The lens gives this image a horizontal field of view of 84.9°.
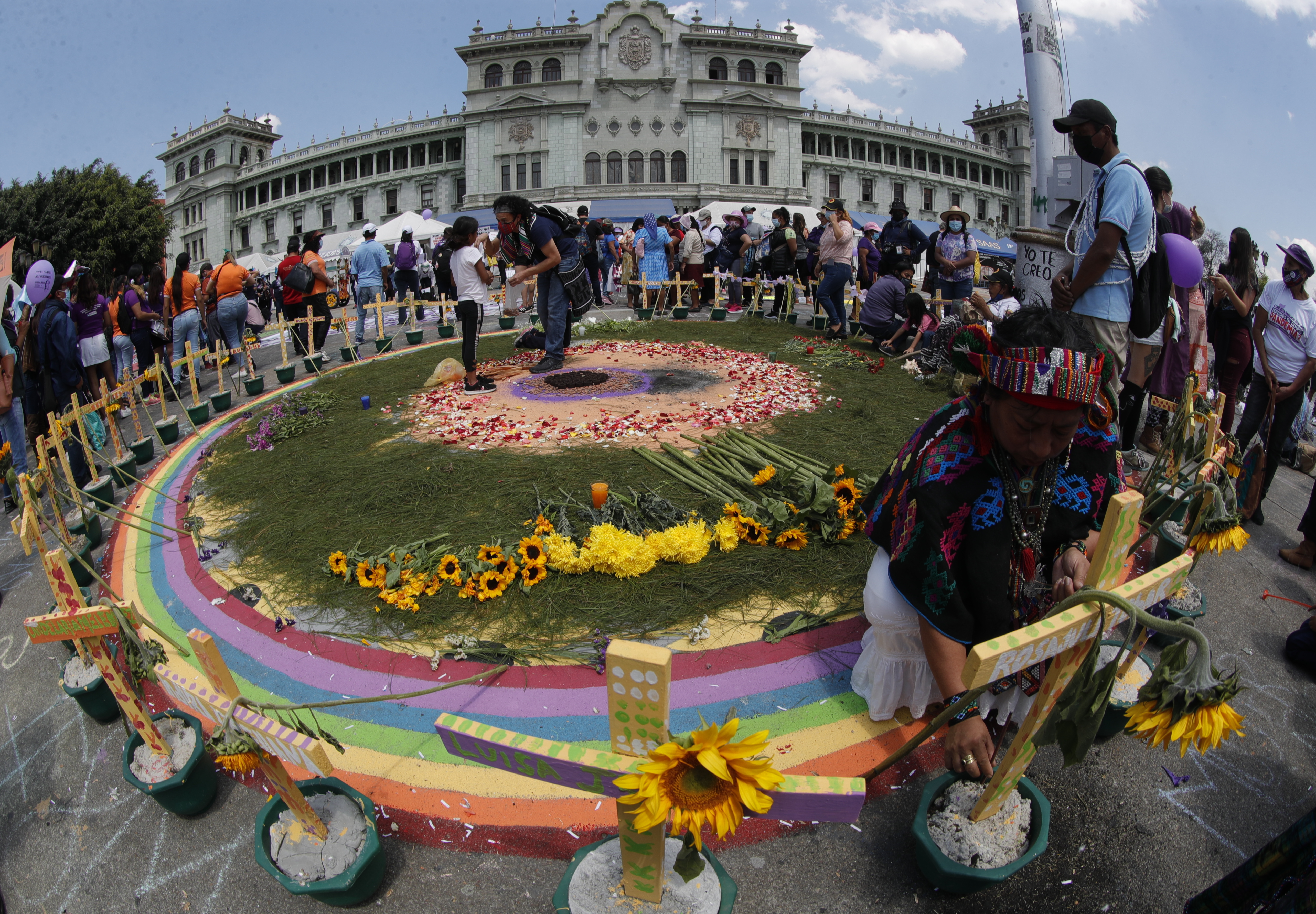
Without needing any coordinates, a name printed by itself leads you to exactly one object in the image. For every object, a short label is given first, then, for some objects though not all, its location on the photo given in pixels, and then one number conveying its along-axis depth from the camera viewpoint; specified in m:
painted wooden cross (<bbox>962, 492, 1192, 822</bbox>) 1.58
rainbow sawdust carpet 2.46
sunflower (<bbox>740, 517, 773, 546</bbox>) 4.00
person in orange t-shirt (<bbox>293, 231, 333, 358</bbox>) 10.69
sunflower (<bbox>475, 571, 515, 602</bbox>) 3.59
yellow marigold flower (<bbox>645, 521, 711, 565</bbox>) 3.75
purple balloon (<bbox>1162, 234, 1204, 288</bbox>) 4.28
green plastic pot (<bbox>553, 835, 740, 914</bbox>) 1.85
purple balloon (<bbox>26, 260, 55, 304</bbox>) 6.91
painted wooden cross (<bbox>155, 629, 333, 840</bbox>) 1.97
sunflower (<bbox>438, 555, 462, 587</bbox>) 3.68
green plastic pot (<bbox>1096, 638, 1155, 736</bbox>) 2.67
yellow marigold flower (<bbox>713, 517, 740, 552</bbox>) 3.90
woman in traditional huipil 2.08
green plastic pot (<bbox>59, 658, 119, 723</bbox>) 3.08
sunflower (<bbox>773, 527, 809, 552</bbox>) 3.94
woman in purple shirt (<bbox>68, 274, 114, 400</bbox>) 7.84
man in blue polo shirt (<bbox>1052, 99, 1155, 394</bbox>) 3.93
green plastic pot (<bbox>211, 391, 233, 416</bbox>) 8.02
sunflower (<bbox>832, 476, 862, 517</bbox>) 4.09
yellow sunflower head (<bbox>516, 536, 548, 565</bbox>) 3.71
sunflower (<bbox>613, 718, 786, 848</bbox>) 1.38
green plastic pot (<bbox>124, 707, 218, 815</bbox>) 2.47
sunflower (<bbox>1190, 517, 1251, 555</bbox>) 2.45
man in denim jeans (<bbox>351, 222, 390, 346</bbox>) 11.54
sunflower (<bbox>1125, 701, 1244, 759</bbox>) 1.50
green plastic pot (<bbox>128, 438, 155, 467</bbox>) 6.51
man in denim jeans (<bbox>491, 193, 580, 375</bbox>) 7.37
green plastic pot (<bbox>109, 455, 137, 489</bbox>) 5.57
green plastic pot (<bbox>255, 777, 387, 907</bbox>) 2.07
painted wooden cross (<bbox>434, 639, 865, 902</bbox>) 1.52
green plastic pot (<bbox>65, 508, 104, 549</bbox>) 4.88
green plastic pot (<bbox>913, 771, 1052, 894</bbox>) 2.02
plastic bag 8.09
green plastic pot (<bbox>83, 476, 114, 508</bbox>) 5.44
